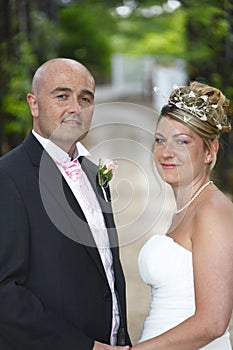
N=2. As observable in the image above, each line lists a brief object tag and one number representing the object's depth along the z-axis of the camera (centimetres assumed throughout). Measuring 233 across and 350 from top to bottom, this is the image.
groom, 491
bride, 491
